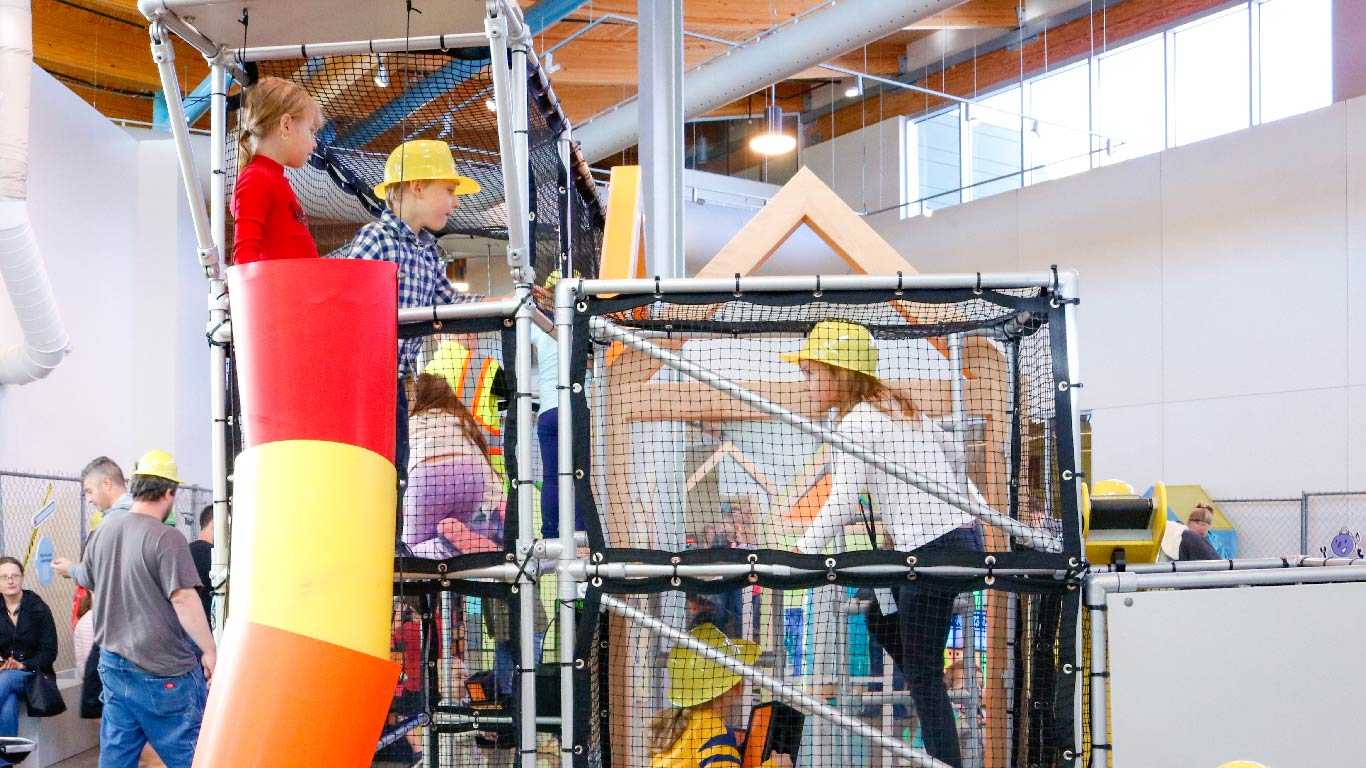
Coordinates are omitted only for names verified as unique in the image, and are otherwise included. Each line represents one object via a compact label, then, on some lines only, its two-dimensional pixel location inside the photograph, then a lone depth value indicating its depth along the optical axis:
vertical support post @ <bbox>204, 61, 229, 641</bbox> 3.47
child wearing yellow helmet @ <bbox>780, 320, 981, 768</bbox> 3.30
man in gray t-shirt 5.11
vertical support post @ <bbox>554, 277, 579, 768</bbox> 3.17
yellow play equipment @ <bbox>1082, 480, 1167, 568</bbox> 3.57
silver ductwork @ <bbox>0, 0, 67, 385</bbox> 7.50
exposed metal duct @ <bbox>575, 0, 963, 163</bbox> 9.97
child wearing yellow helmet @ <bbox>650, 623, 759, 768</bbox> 3.54
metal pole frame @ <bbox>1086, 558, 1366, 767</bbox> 3.11
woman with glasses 7.53
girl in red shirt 3.36
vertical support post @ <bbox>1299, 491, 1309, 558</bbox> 10.59
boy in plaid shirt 3.65
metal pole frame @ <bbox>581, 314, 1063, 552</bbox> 3.21
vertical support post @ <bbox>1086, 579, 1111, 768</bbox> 3.10
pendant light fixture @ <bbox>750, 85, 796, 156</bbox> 13.98
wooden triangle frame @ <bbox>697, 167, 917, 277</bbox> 4.22
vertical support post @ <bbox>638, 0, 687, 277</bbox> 7.08
